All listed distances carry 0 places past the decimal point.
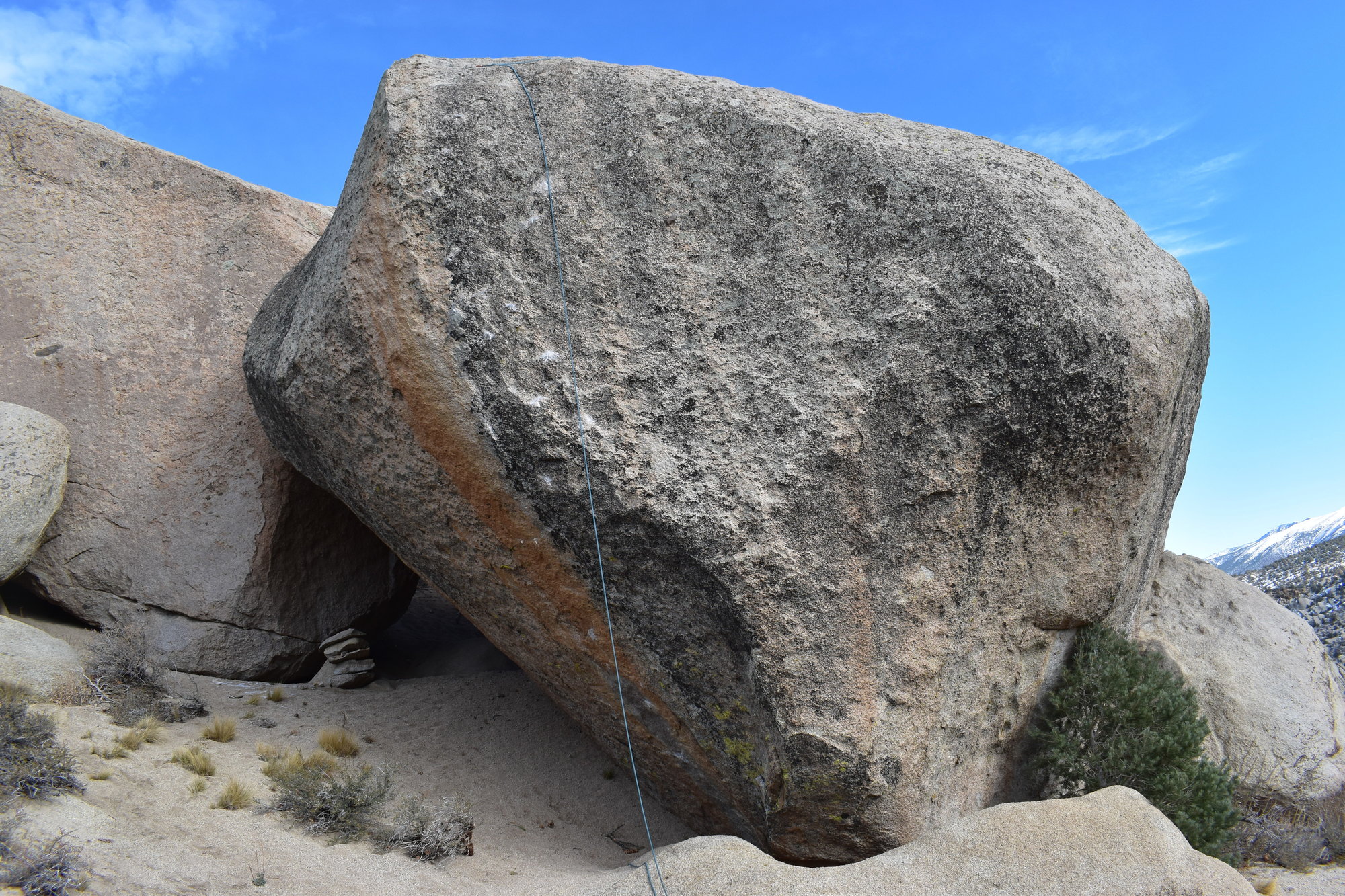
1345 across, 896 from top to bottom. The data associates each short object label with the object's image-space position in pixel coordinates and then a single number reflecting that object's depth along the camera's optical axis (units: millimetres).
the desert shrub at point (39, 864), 3752
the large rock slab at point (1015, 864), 4395
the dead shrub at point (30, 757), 4516
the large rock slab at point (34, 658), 5816
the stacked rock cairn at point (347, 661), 7762
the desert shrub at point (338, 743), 6379
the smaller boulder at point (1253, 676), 7008
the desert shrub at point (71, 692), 5855
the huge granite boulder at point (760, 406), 5184
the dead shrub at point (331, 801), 5219
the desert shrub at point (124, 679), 6094
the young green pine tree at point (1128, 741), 5922
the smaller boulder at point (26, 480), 7082
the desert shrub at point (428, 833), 5168
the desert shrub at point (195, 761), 5469
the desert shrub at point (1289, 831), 6473
